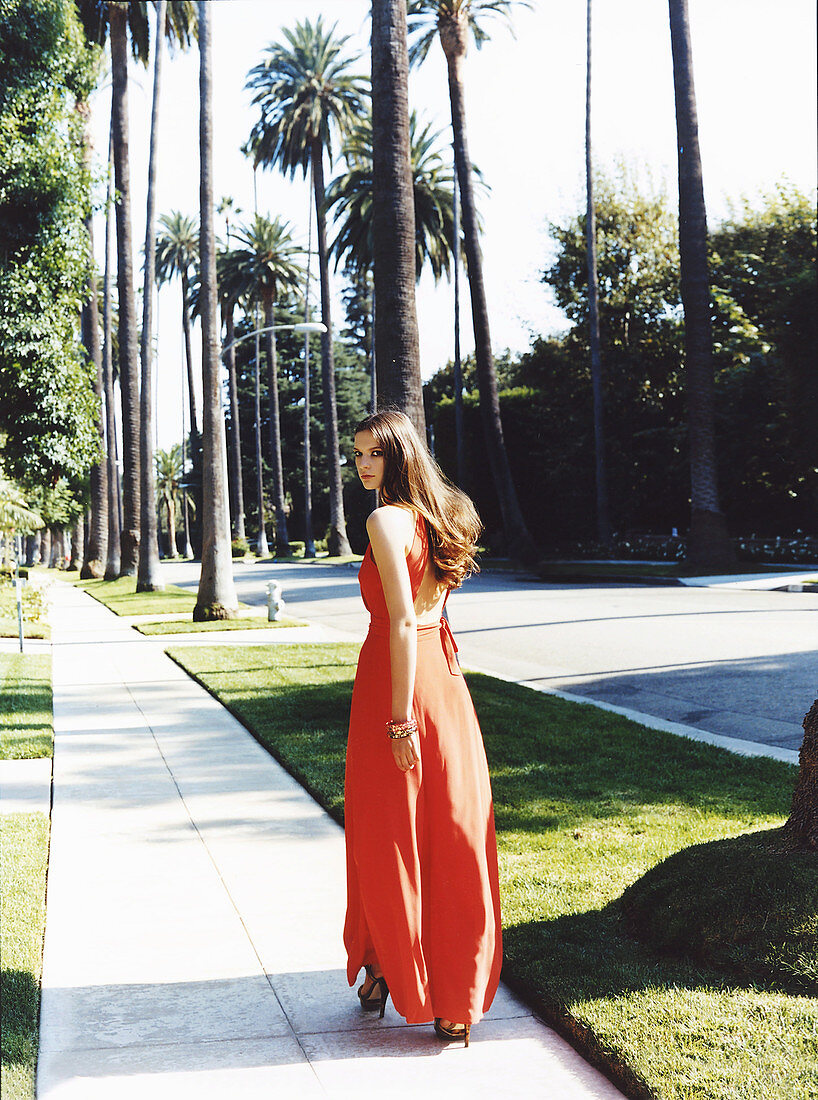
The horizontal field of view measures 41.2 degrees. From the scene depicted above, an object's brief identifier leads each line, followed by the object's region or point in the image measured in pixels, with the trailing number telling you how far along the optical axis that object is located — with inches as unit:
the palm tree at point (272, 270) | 2349.9
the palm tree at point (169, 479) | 3976.1
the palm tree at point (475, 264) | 1236.5
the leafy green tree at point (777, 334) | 998.4
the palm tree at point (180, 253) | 2753.4
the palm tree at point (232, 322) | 2421.3
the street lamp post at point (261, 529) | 2485.2
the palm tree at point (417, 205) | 1736.0
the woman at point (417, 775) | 132.0
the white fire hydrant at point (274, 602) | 744.3
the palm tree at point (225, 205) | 2561.5
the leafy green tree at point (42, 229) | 642.8
